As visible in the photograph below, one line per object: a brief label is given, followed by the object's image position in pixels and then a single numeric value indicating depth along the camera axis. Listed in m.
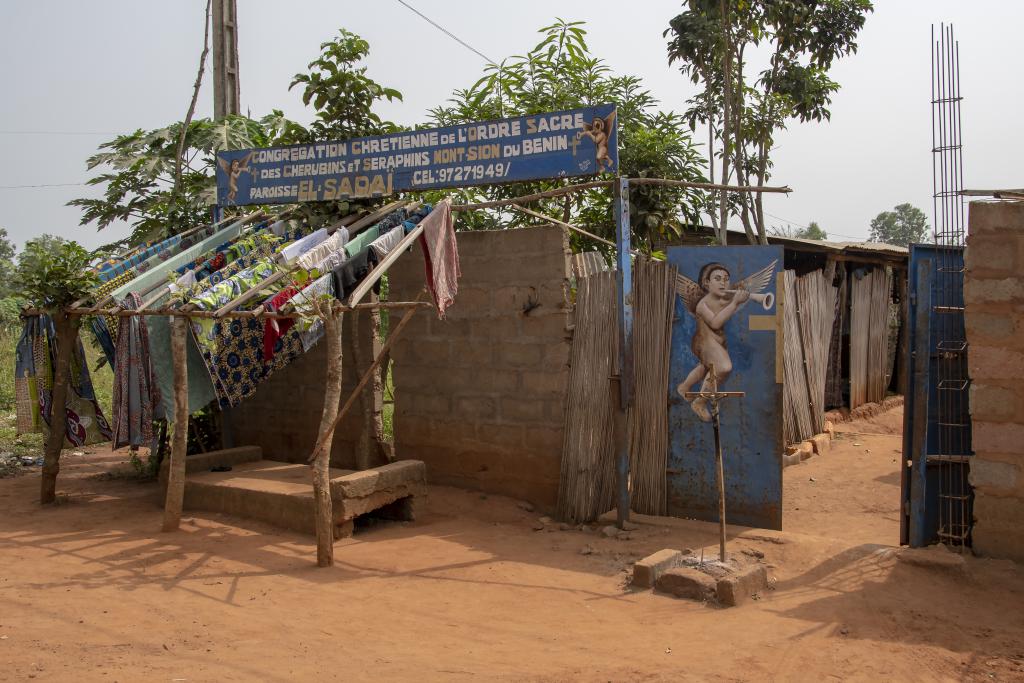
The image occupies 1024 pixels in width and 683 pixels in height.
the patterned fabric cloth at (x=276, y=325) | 5.97
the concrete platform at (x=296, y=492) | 6.26
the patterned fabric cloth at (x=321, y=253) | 6.38
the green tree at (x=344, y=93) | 8.53
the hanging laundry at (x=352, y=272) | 6.62
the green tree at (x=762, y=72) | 15.53
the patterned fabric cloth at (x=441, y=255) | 6.78
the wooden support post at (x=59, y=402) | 7.24
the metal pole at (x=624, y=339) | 6.35
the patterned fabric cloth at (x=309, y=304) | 5.83
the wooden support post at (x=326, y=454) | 5.57
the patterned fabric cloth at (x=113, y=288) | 7.25
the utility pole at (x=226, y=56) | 11.30
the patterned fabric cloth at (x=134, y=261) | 7.62
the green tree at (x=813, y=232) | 56.81
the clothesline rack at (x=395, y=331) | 6.18
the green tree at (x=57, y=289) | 6.97
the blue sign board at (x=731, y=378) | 6.15
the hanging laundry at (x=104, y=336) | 7.62
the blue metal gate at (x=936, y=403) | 5.44
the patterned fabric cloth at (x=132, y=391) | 7.48
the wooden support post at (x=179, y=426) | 6.30
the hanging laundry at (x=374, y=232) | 6.74
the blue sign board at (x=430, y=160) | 6.54
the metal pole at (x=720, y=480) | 5.10
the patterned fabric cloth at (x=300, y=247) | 6.64
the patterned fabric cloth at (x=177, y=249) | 7.94
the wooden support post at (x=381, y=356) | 5.67
